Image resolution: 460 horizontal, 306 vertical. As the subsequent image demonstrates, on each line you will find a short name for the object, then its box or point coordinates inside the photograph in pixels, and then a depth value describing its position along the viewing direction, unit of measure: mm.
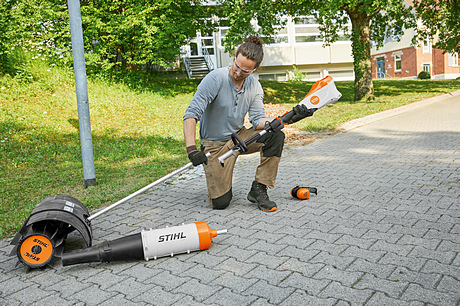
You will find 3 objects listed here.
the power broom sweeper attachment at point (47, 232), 3385
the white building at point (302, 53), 36156
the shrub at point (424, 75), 38438
